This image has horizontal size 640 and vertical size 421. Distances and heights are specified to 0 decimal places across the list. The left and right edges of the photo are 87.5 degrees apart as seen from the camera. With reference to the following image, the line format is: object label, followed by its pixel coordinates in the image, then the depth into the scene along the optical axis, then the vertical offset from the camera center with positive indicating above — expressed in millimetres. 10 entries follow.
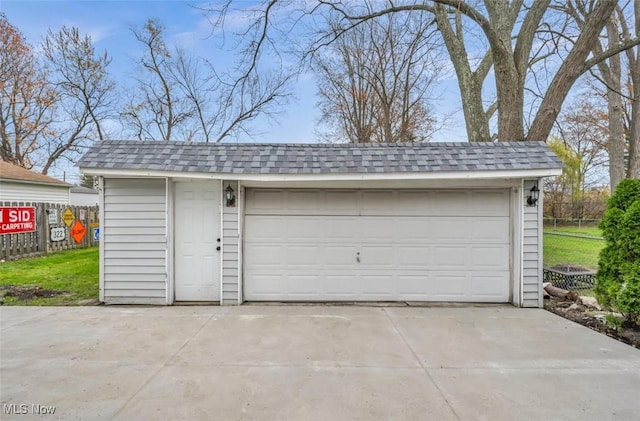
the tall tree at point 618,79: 9906 +4241
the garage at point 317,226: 5367 -297
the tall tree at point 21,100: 17469 +5769
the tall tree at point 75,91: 16828 +6172
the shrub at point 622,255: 4098 -566
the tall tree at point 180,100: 16453 +5500
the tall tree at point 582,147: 21016 +4225
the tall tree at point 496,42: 7762 +4395
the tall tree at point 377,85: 14602 +5976
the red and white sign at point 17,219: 8727 -371
